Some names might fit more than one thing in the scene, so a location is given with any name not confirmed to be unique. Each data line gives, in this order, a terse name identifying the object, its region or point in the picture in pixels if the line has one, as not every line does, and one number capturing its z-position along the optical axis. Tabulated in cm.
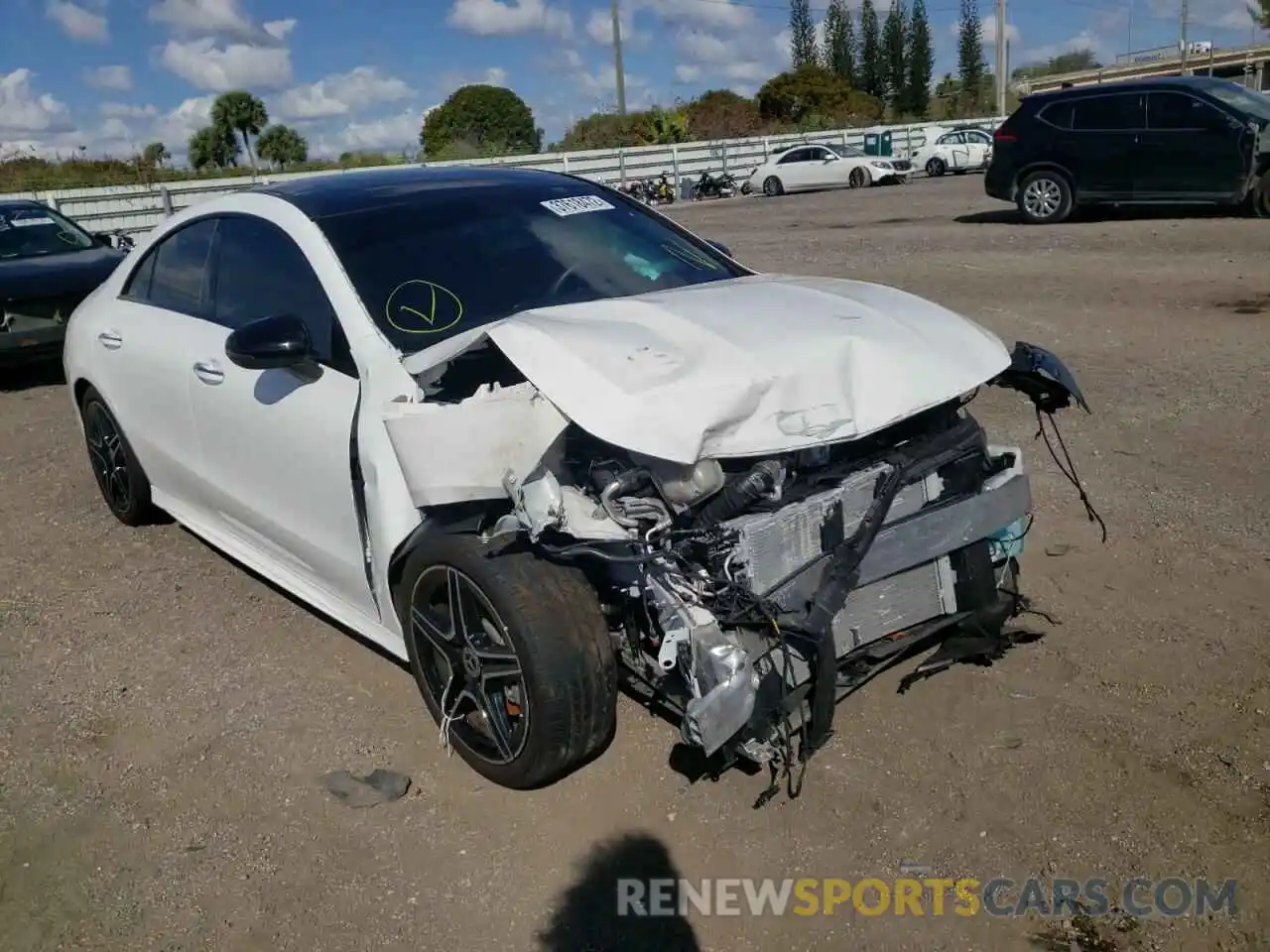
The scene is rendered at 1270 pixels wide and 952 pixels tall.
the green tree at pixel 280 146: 5466
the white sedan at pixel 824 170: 3064
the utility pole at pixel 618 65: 4788
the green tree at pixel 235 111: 5372
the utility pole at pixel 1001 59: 4253
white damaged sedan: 288
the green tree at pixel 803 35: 7706
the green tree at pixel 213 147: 5425
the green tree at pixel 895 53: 7469
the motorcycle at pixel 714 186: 3419
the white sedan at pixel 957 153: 3244
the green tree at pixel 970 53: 7894
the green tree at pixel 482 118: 7412
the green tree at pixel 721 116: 5534
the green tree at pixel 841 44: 7619
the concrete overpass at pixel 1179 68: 7894
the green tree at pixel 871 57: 7556
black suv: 1355
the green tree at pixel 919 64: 7456
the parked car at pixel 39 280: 953
